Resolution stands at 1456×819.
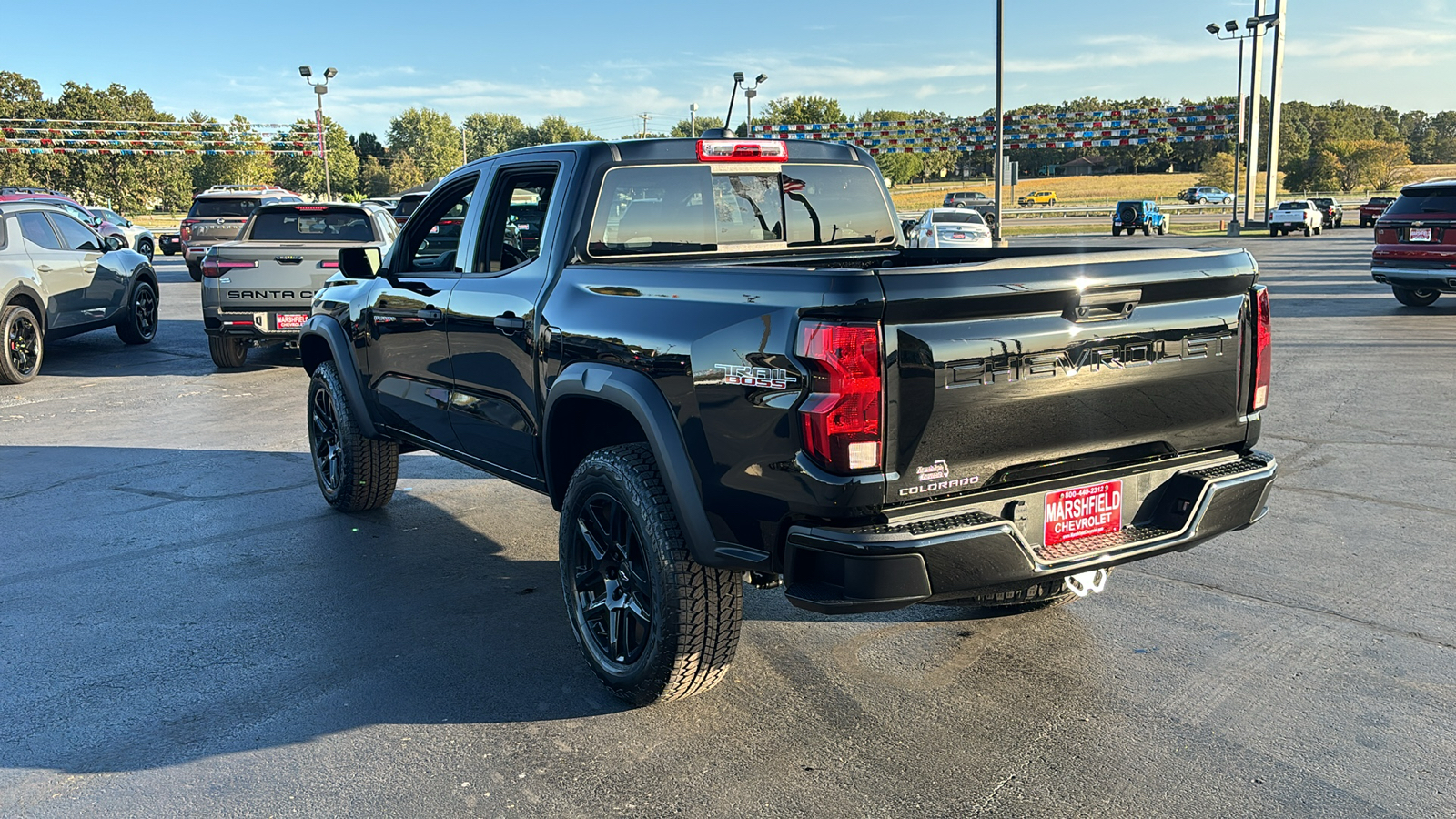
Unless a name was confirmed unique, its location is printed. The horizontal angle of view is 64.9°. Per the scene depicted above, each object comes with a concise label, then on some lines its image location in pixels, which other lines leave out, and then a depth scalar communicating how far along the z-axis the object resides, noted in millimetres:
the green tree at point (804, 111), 83375
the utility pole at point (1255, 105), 43719
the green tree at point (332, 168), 115775
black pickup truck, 3176
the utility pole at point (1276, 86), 44062
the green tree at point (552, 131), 146750
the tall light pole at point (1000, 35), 31469
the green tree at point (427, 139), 158750
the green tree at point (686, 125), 87225
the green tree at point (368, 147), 151625
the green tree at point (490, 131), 169250
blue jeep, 45031
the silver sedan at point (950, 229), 27625
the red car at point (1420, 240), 14312
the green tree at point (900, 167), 91312
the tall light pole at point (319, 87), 51094
